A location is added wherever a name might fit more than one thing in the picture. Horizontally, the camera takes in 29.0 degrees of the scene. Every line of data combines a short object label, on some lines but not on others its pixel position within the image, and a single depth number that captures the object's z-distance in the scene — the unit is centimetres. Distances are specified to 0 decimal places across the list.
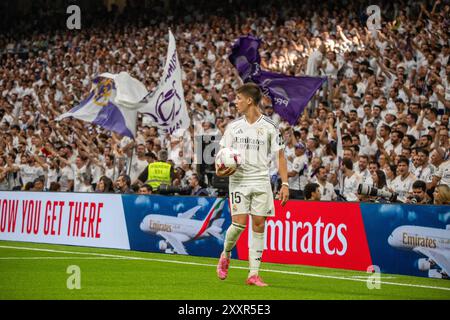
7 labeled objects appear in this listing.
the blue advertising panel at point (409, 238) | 1222
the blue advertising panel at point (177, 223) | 1564
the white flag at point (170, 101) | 1880
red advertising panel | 1345
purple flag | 1805
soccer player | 1081
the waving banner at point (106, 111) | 2028
